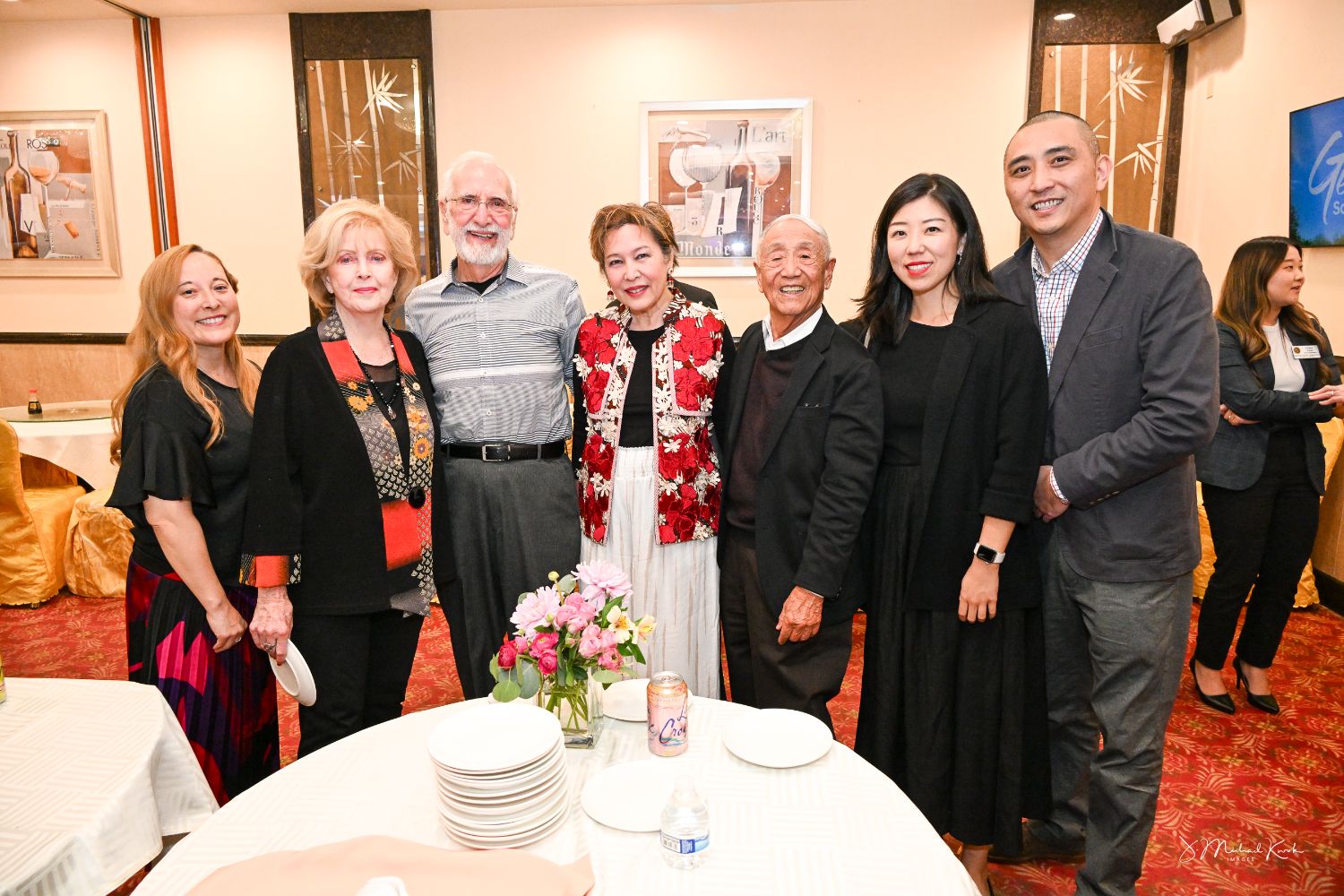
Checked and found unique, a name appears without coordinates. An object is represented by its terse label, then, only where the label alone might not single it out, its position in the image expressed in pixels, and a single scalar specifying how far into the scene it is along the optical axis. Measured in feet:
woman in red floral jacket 7.22
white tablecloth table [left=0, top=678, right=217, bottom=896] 3.78
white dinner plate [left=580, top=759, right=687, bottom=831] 3.99
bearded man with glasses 7.40
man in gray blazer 5.77
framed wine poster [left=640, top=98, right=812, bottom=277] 17.52
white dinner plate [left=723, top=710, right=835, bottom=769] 4.50
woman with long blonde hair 6.26
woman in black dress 6.00
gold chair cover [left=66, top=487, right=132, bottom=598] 13.67
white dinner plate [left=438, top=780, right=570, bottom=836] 3.77
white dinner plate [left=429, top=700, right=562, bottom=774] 3.86
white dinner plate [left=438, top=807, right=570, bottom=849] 3.78
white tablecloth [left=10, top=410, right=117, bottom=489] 13.36
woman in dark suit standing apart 9.94
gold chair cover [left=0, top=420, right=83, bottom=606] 13.26
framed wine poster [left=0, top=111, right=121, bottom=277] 18.76
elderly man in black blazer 6.40
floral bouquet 4.60
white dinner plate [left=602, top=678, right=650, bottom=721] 5.13
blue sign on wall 12.10
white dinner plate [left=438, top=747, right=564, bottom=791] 3.73
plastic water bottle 3.67
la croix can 4.56
